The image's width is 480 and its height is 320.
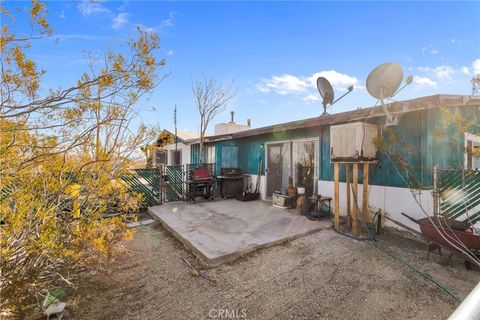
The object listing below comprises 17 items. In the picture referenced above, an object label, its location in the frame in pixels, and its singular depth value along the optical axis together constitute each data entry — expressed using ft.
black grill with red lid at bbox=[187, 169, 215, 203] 25.68
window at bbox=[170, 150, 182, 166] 47.22
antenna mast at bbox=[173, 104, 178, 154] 46.73
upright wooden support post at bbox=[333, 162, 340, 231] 16.39
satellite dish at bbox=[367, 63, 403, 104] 15.03
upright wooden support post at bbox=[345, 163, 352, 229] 16.39
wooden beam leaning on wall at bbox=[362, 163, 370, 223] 15.75
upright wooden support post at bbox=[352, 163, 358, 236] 15.28
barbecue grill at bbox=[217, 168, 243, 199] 28.17
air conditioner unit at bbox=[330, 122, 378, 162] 15.74
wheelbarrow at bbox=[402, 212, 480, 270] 10.48
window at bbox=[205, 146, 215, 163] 36.19
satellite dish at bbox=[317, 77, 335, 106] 21.83
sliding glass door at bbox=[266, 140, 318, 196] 22.57
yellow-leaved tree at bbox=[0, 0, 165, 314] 7.43
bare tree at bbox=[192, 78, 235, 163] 40.24
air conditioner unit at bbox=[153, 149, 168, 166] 33.62
